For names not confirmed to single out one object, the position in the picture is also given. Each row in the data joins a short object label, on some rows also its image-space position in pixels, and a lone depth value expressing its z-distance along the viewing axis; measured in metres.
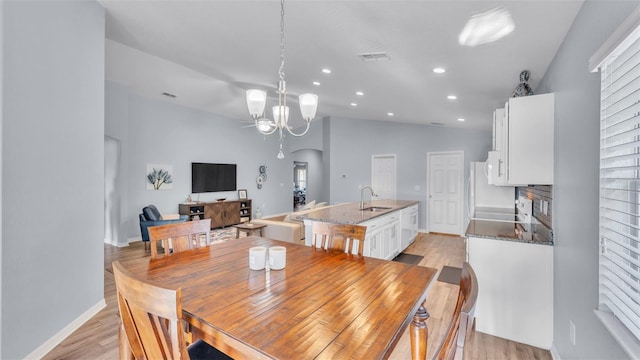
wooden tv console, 6.64
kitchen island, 3.51
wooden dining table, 0.91
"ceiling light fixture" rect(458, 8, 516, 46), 1.81
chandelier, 2.38
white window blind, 1.07
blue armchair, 5.19
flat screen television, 7.04
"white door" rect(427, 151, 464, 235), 6.88
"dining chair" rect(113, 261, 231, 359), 0.89
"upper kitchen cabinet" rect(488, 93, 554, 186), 2.22
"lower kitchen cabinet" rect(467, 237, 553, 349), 2.23
